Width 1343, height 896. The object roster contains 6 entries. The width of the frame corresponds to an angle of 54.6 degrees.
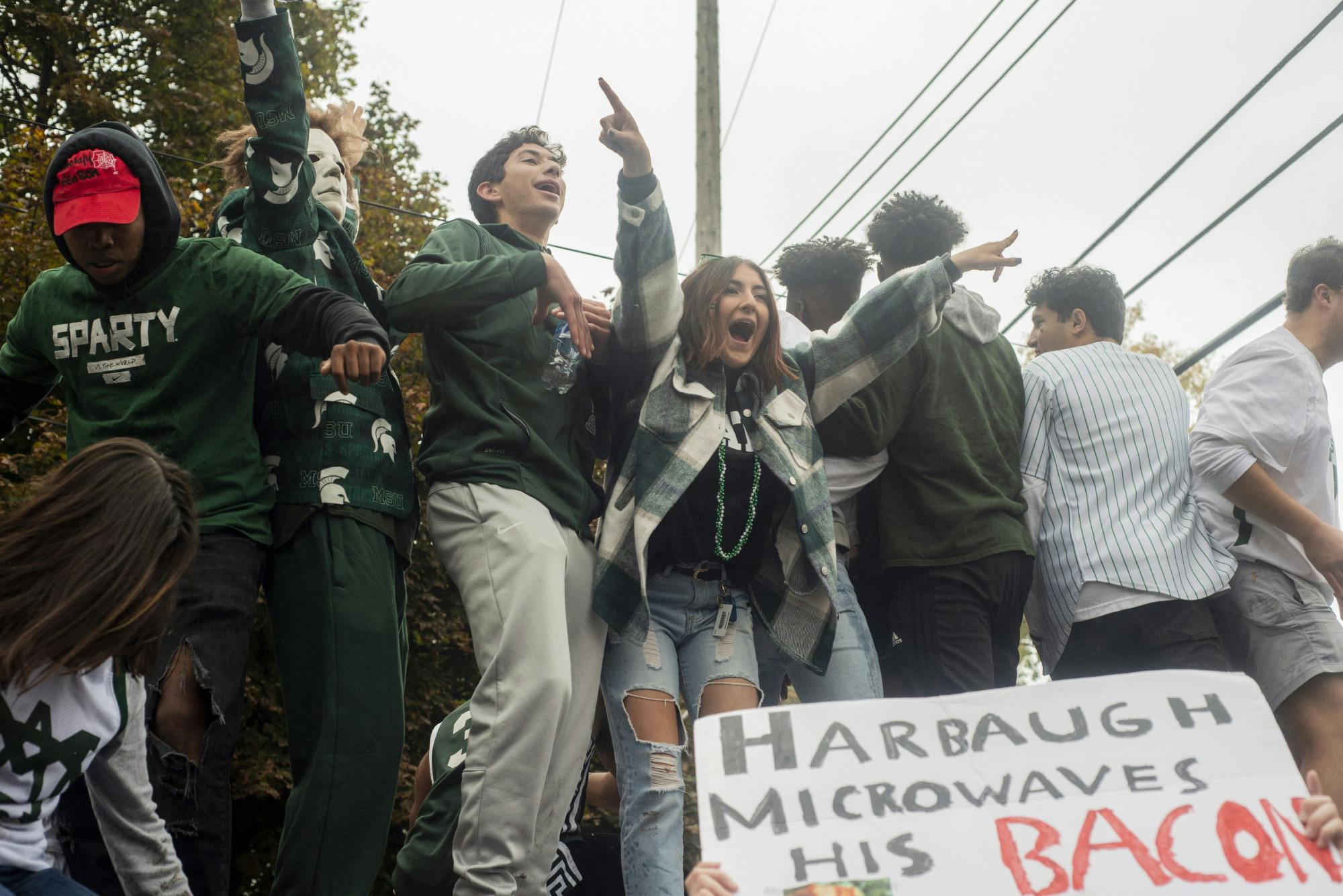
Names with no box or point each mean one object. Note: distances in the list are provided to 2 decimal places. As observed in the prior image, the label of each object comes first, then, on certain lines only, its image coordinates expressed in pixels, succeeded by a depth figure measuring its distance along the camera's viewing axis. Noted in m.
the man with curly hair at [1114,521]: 3.46
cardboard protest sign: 2.24
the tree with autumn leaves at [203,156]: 10.84
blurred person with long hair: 2.26
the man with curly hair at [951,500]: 3.49
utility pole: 9.06
